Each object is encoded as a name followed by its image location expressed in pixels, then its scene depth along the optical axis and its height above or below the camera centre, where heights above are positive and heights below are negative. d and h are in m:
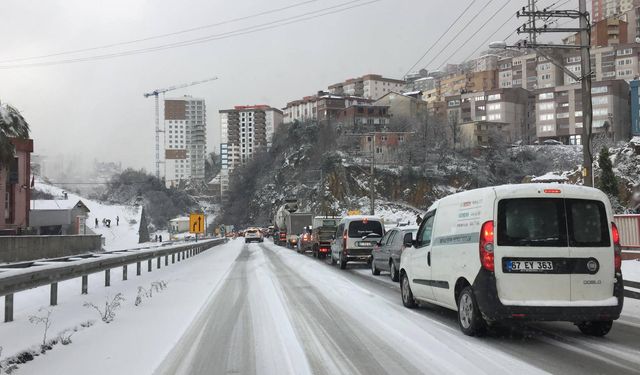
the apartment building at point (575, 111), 105.81 +19.20
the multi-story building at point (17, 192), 45.53 +1.96
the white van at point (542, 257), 7.48 -0.65
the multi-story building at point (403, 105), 137.75 +26.29
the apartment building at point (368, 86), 179.50 +40.28
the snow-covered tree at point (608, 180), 30.27 +1.49
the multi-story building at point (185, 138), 180.25 +24.62
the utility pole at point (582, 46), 18.42 +6.13
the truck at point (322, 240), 29.64 -1.50
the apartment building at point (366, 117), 131.00 +21.86
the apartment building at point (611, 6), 192.50 +70.08
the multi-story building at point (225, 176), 188.25 +12.57
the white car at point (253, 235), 68.12 -2.75
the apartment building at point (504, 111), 126.50 +22.53
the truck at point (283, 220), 55.31 -0.82
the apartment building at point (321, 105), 147.00 +29.35
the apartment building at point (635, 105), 99.05 +18.20
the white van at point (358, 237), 21.47 -1.01
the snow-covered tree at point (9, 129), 28.84 +4.52
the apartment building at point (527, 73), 127.75 +33.13
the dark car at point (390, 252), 16.19 -1.29
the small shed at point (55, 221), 60.59 -0.72
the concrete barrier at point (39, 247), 24.38 -1.62
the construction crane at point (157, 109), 171.90 +32.14
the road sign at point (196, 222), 39.19 -0.62
